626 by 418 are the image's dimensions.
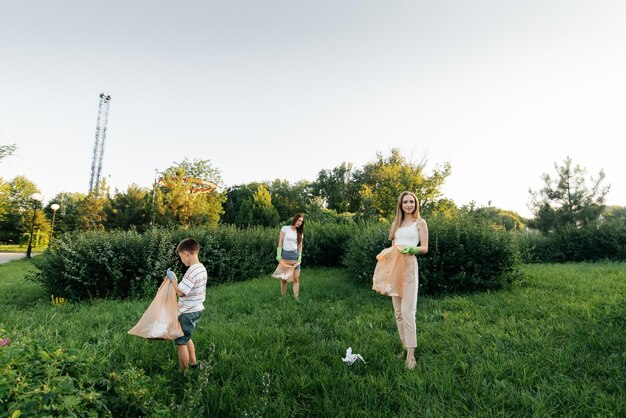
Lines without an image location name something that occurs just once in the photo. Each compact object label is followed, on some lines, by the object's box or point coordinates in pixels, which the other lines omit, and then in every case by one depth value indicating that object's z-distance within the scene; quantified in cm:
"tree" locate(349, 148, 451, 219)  2727
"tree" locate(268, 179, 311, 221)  5966
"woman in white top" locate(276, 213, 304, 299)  793
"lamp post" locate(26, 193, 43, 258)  2268
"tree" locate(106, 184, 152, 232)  2502
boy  361
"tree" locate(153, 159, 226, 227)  2325
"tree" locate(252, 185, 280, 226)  5147
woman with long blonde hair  409
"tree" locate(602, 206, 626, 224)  2200
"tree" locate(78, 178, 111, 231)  2425
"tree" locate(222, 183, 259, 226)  5874
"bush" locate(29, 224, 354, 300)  877
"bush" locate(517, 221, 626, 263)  1583
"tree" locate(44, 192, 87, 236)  2538
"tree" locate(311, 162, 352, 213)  5581
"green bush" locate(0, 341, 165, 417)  188
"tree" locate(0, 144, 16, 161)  2650
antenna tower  5769
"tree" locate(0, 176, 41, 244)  4362
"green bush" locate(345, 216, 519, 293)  798
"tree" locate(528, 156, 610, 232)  2374
